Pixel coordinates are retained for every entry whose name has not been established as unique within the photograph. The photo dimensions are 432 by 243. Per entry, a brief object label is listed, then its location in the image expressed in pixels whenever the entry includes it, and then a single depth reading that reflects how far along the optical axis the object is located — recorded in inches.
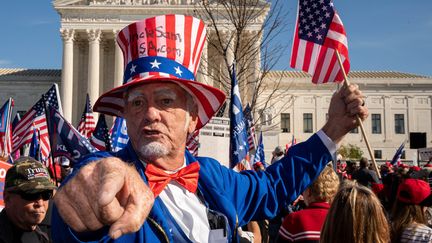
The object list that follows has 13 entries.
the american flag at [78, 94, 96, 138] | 565.9
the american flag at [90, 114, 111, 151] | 411.9
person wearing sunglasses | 129.1
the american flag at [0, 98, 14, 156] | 454.3
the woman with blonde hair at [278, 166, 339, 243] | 164.1
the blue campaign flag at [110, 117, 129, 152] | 364.2
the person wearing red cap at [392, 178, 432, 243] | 152.5
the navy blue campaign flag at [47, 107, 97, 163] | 291.7
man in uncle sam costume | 91.8
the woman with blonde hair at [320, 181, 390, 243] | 115.5
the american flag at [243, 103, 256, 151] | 520.1
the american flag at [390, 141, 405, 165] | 712.4
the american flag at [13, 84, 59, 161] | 427.2
